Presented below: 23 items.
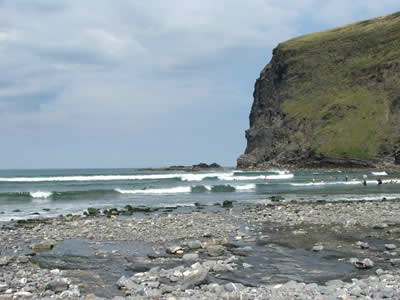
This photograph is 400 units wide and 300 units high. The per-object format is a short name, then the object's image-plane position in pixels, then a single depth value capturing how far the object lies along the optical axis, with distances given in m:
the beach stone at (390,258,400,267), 14.53
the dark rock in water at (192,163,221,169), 185.23
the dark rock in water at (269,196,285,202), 42.61
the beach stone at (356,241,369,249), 17.52
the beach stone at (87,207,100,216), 32.34
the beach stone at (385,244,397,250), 16.94
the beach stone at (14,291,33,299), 11.18
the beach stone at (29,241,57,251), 18.42
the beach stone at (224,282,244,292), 11.62
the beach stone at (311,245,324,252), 17.16
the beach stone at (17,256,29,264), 15.63
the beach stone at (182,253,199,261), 15.84
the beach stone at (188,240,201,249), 17.72
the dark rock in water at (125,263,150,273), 14.42
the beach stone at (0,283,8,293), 11.80
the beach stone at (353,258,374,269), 14.23
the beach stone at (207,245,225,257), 16.57
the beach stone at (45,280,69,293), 11.83
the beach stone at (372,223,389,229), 22.20
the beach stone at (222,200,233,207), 38.35
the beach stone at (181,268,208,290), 11.98
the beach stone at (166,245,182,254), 17.05
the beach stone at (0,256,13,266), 15.18
